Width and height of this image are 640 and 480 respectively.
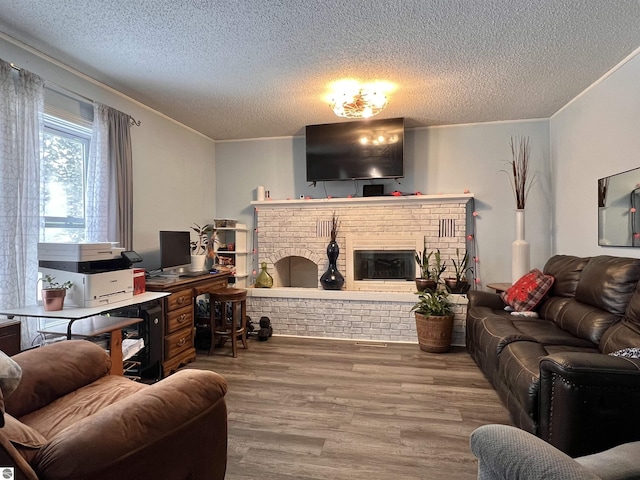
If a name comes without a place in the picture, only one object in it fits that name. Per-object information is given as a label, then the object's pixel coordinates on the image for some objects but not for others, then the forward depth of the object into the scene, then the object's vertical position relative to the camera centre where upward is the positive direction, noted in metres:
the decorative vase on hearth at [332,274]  4.21 -0.49
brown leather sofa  1.42 -0.70
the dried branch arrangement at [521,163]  3.96 +0.81
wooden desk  2.98 -0.73
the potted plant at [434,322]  3.53 -0.90
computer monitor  3.25 -0.14
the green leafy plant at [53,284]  2.23 -0.31
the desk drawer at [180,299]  3.02 -0.58
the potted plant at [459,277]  3.82 -0.50
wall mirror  2.51 +0.18
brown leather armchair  0.92 -0.61
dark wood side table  1.87 -0.55
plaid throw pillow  3.03 -0.52
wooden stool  3.48 -0.90
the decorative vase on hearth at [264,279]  4.38 -0.57
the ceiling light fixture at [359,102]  3.08 +1.19
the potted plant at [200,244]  3.73 -0.12
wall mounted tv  3.91 +0.97
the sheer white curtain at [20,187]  2.14 +0.31
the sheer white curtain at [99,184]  2.81 +0.42
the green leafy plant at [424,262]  4.00 -0.34
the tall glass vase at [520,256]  3.60 -0.24
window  2.57 +0.44
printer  2.23 -0.23
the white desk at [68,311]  1.97 -0.46
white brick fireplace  3.99 -0.16
